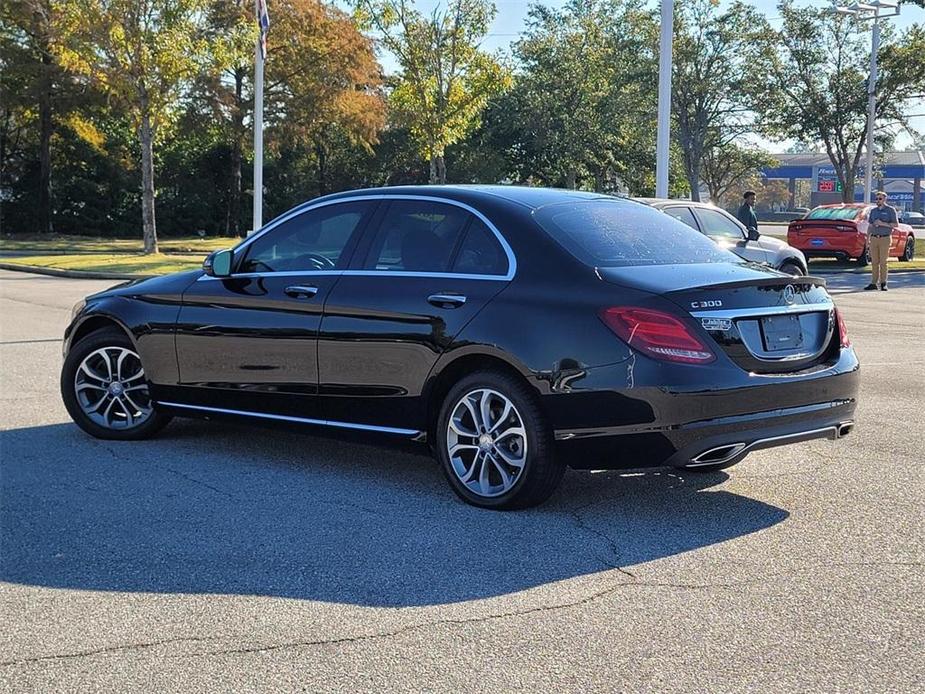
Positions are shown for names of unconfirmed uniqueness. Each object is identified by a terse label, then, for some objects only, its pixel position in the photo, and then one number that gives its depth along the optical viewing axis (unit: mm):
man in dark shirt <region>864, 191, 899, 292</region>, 21797
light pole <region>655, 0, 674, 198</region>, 20141
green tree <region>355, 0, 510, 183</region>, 33875
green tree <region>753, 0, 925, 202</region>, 43000
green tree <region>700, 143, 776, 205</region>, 56469
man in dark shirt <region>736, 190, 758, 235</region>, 22106
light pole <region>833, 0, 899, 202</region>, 34906
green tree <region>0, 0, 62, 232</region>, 38469
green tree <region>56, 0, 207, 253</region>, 27766
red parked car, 27578
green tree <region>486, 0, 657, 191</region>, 48344
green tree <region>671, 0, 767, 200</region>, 46156
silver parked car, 15477
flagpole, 23341
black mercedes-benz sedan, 5348
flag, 21844
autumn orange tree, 40875
